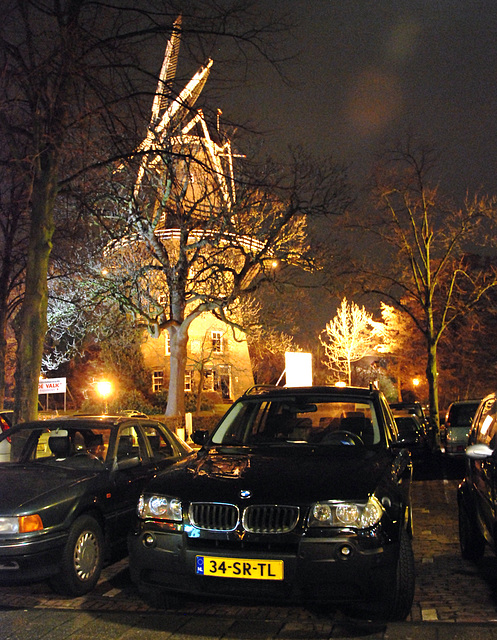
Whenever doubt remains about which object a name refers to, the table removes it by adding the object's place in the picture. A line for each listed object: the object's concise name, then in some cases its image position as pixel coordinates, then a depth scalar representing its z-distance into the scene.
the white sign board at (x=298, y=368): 26.43
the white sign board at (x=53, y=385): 29.22
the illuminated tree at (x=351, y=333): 59.38
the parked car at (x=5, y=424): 10.02
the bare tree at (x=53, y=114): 10.22
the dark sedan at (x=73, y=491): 6.03
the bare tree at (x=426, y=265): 29.31
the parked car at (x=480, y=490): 5.94
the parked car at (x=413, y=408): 20.69
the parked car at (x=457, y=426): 16.61
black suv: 4.91
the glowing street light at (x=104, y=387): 28.28
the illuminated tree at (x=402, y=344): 54.06
